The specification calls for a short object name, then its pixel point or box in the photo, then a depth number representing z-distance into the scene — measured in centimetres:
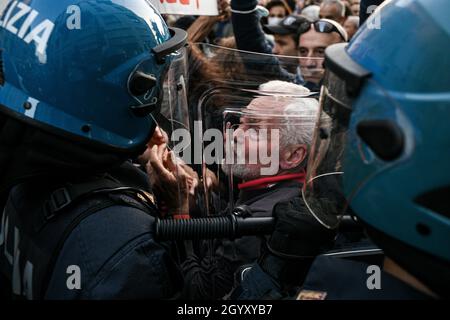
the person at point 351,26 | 454
